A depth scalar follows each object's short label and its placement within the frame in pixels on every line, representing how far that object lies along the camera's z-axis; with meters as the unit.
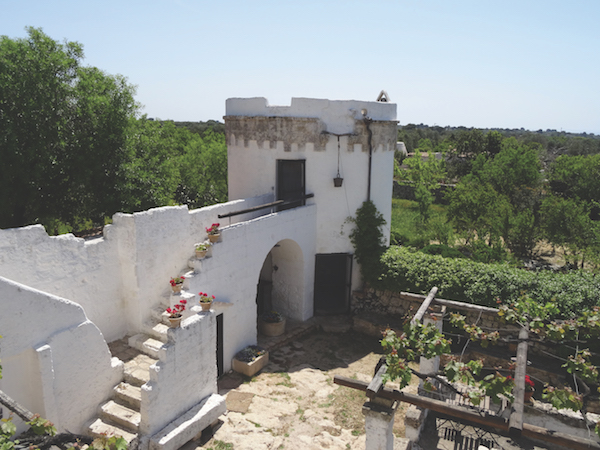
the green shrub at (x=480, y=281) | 11.03
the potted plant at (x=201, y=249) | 9.93
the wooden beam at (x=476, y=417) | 4.73
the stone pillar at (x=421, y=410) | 7.89
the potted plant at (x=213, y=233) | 10.16
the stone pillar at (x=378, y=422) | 5.98
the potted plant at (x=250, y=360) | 10.71
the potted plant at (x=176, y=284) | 8.86
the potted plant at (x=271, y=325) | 12.70
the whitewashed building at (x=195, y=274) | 7.23
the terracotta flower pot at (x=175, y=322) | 7.79
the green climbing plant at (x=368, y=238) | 13.89
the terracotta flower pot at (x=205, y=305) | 8.53
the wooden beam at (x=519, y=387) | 4.90
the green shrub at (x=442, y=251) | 15.09
